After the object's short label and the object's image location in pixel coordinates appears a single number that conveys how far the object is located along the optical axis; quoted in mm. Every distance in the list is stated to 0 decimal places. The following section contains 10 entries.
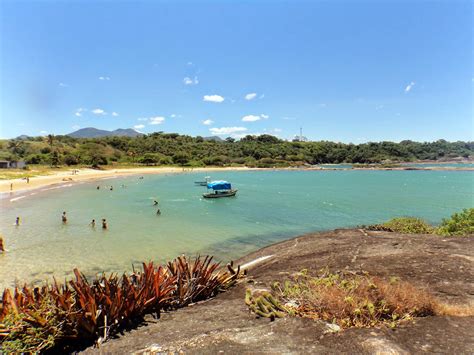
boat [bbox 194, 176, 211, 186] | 76925
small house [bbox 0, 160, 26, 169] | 100250
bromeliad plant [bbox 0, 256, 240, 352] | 5984
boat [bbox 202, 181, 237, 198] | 53188
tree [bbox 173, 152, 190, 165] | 153250
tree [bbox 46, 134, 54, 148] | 140125
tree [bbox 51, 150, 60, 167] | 110625
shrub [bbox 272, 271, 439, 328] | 6016
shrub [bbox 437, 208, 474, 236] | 15992
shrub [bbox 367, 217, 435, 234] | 17359
